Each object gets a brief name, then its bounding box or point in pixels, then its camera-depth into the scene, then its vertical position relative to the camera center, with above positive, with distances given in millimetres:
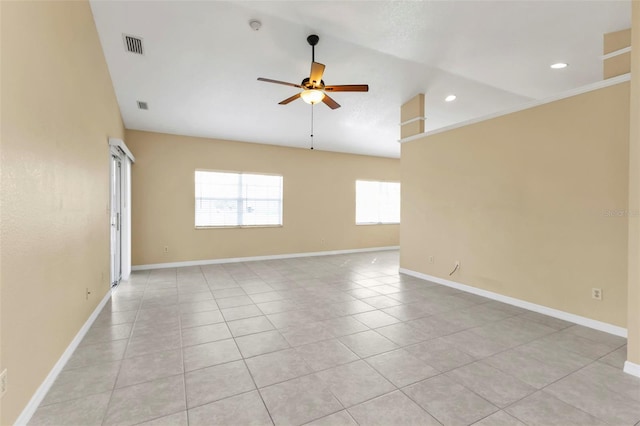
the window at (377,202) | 8414 +291
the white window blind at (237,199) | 6391 +280
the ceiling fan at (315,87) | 3121 +1406
